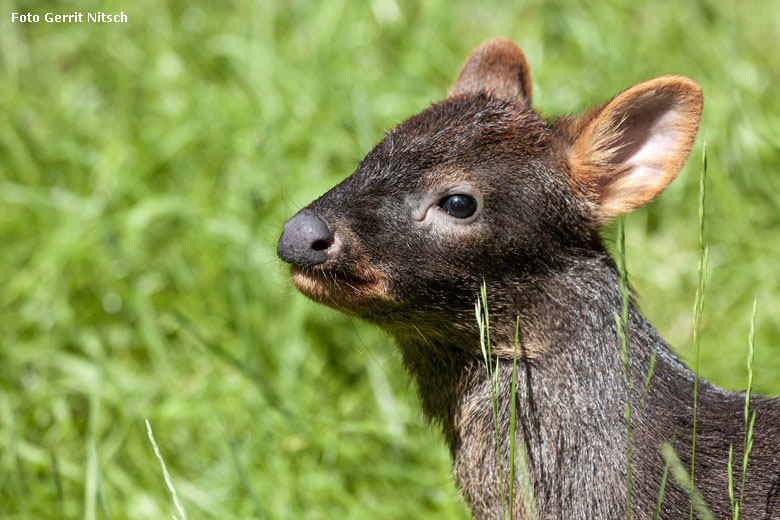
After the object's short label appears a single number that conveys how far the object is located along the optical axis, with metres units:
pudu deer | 6.09
